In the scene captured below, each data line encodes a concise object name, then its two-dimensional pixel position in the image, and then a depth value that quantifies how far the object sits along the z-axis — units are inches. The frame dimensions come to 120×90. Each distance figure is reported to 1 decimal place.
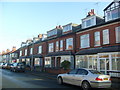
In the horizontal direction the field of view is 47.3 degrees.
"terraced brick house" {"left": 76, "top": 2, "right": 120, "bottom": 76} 643.5
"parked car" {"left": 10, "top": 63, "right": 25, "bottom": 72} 1033.4
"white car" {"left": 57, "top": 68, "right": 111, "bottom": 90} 360.8
